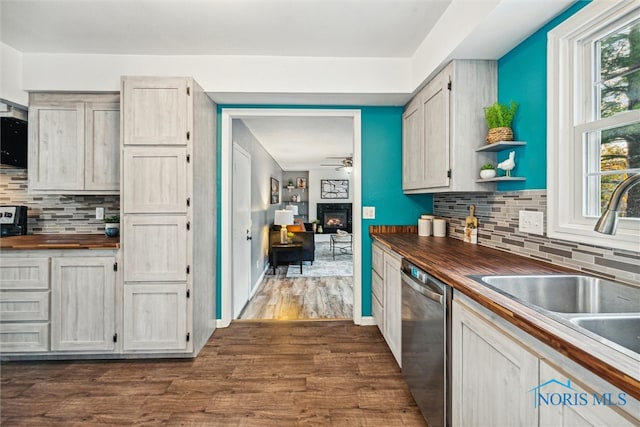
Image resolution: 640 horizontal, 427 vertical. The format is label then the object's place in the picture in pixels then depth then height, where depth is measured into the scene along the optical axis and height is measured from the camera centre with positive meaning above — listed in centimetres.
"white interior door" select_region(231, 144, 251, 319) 324 -19
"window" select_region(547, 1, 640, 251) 125 +45
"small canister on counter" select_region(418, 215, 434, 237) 275 -12
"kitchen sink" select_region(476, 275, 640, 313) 125 -33
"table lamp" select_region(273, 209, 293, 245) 539 -13
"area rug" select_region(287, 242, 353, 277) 526 -104
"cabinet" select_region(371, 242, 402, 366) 208 -65
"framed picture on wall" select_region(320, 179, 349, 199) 927 +78
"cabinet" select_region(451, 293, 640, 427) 67 -48
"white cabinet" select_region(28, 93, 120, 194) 251 +59
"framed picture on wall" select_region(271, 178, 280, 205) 686 +55
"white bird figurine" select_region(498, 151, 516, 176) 185 +32
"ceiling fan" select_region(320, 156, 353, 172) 585 +109
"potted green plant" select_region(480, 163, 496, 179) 193 +29
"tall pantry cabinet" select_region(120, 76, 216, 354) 224 +0
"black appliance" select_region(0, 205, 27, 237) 261 -7
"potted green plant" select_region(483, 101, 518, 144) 184 +60
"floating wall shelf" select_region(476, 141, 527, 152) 179 +44
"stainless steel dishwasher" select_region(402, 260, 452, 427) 135 -66
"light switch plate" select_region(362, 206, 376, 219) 298 +1
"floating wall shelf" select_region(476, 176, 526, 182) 179 +22
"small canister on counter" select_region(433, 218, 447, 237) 269 -12
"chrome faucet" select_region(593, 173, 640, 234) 85 +2
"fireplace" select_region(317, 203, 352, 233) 918 -10
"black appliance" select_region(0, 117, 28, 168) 247 +61
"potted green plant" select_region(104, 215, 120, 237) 254 -12
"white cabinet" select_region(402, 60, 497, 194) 204 +67
